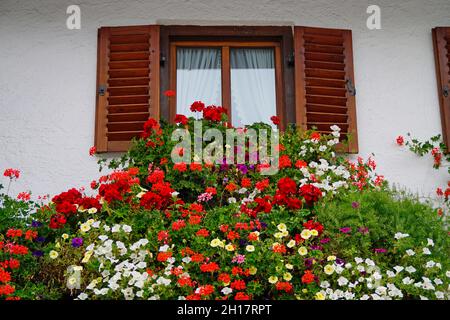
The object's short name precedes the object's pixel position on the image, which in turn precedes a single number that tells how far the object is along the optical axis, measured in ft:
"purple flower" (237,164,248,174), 16.24
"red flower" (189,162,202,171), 15.64
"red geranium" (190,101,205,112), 17.17
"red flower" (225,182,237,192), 15.16
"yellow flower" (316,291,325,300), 12.13
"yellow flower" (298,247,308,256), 12.84
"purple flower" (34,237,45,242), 14.48
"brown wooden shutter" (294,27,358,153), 19.08
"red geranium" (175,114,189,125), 16.93
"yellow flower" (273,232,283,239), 13.12
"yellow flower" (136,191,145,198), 15.08
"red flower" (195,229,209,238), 13.02
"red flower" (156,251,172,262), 12.75
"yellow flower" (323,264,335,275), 12.53
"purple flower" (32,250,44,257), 13.89
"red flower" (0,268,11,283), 12.43
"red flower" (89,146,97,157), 17.79
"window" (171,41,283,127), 19.97
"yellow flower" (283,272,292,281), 12.33
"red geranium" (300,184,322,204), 14.92
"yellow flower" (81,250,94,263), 13.17
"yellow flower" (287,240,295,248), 12.96
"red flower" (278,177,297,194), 14.67
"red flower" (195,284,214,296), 11.85
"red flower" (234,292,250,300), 11.84
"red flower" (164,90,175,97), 17.88
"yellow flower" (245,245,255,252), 12.68
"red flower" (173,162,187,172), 15.60
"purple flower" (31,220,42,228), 14.85
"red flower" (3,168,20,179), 17.02
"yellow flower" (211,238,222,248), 12.83
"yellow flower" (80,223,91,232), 14.16
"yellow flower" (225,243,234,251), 12.81
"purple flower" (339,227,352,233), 13.15
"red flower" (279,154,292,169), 16.30
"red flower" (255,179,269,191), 15.36
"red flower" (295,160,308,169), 16.42
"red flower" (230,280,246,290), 12.03
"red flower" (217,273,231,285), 12.22
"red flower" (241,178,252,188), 15.65
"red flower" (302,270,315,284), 12.21
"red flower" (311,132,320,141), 17.47
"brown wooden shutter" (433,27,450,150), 19.27
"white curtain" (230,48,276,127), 19.95
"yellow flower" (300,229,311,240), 13.21
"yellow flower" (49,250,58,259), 13.60
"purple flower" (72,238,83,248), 13.83
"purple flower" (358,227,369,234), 13.20
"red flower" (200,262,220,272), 12.24
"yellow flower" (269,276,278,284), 12.27
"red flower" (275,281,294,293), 12.09
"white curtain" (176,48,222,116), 19.99
